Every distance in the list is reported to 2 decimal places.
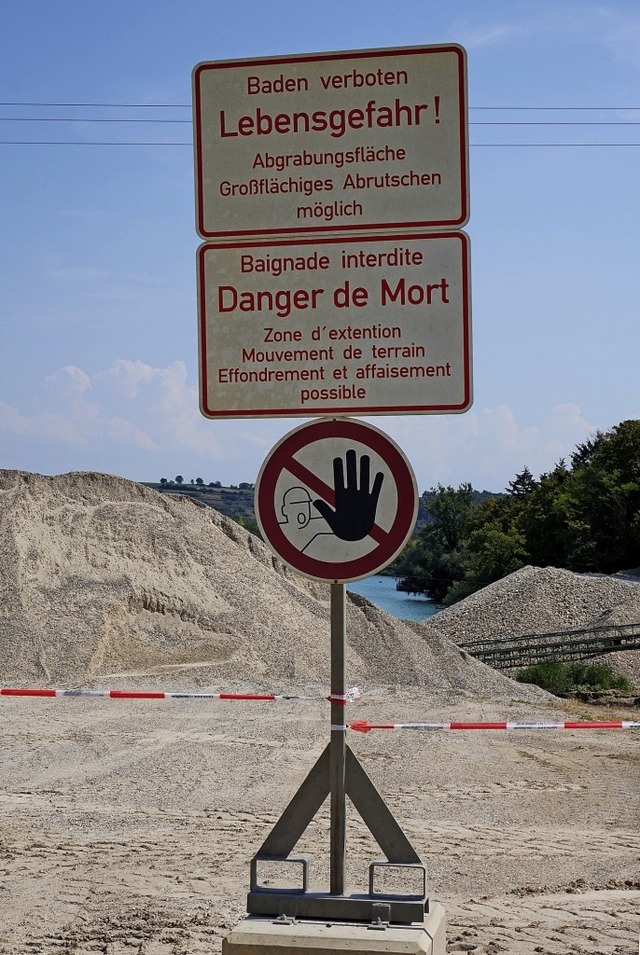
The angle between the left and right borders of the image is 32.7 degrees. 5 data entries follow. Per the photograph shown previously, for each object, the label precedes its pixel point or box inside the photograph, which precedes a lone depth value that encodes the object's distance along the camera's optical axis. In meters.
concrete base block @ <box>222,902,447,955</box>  3.73
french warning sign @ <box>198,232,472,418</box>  4.05
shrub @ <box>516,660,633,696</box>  23.00
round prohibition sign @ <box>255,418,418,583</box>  4.01
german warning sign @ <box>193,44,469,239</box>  4.11
